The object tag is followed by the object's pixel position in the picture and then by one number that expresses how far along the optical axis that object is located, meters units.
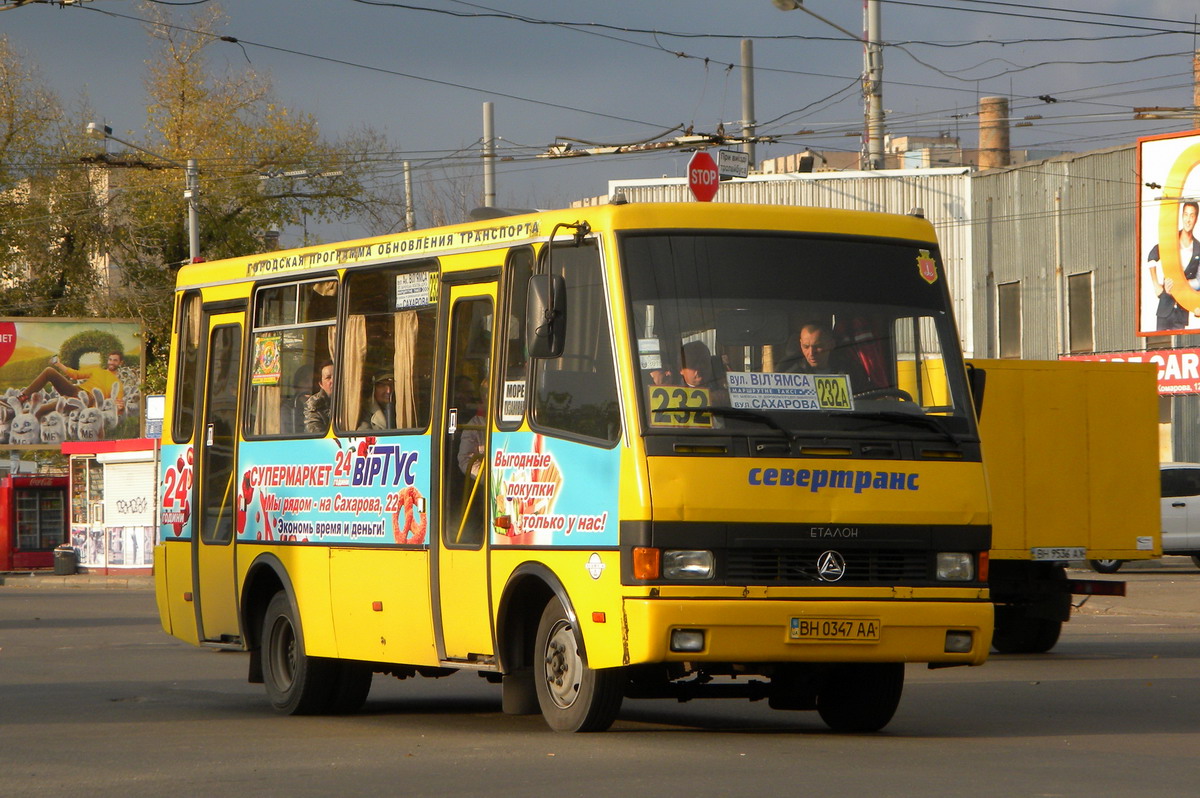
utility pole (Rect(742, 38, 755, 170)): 46.28
